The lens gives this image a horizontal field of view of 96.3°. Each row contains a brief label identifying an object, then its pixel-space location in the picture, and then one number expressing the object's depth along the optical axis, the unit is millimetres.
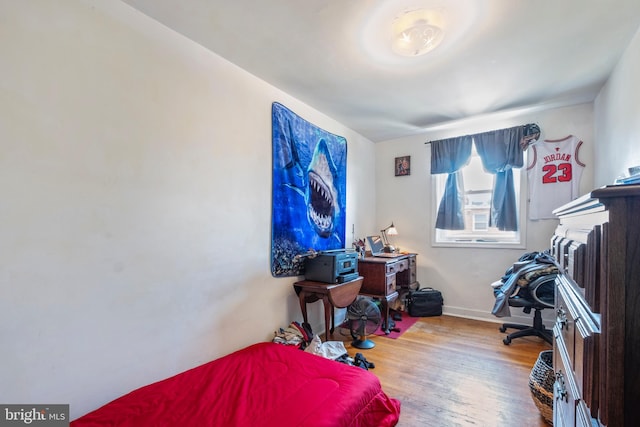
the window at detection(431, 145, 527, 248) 3623
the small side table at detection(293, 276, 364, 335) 2541
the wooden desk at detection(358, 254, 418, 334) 3176
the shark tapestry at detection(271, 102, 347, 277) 2609
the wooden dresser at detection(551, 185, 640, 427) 576
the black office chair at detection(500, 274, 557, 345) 2531
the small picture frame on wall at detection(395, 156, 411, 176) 4141
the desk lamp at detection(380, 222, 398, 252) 3897
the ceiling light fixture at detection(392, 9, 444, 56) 1691
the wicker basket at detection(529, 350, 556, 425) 1668
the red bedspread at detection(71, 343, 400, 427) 1384
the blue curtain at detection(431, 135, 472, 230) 3693
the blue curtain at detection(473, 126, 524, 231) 3354
